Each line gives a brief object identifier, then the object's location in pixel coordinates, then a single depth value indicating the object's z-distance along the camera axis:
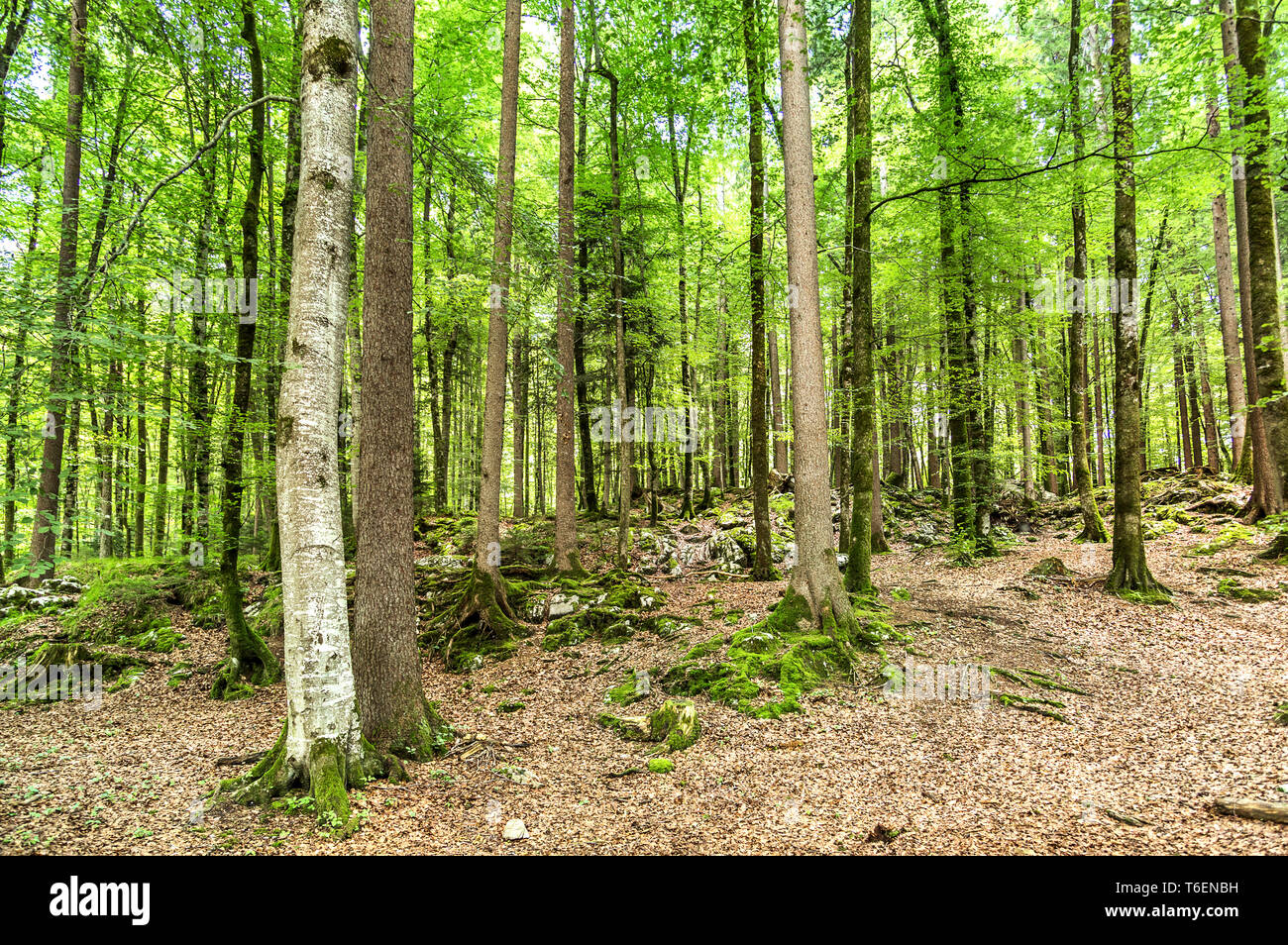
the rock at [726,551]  13.02
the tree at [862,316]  8.90
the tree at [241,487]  7.58
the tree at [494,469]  9.03
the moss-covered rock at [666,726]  5.44
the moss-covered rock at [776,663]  6.13
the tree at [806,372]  7.01
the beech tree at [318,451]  4.13
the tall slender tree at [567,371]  9.45
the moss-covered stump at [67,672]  7.42
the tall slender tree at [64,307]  4.29
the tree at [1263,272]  7.96
